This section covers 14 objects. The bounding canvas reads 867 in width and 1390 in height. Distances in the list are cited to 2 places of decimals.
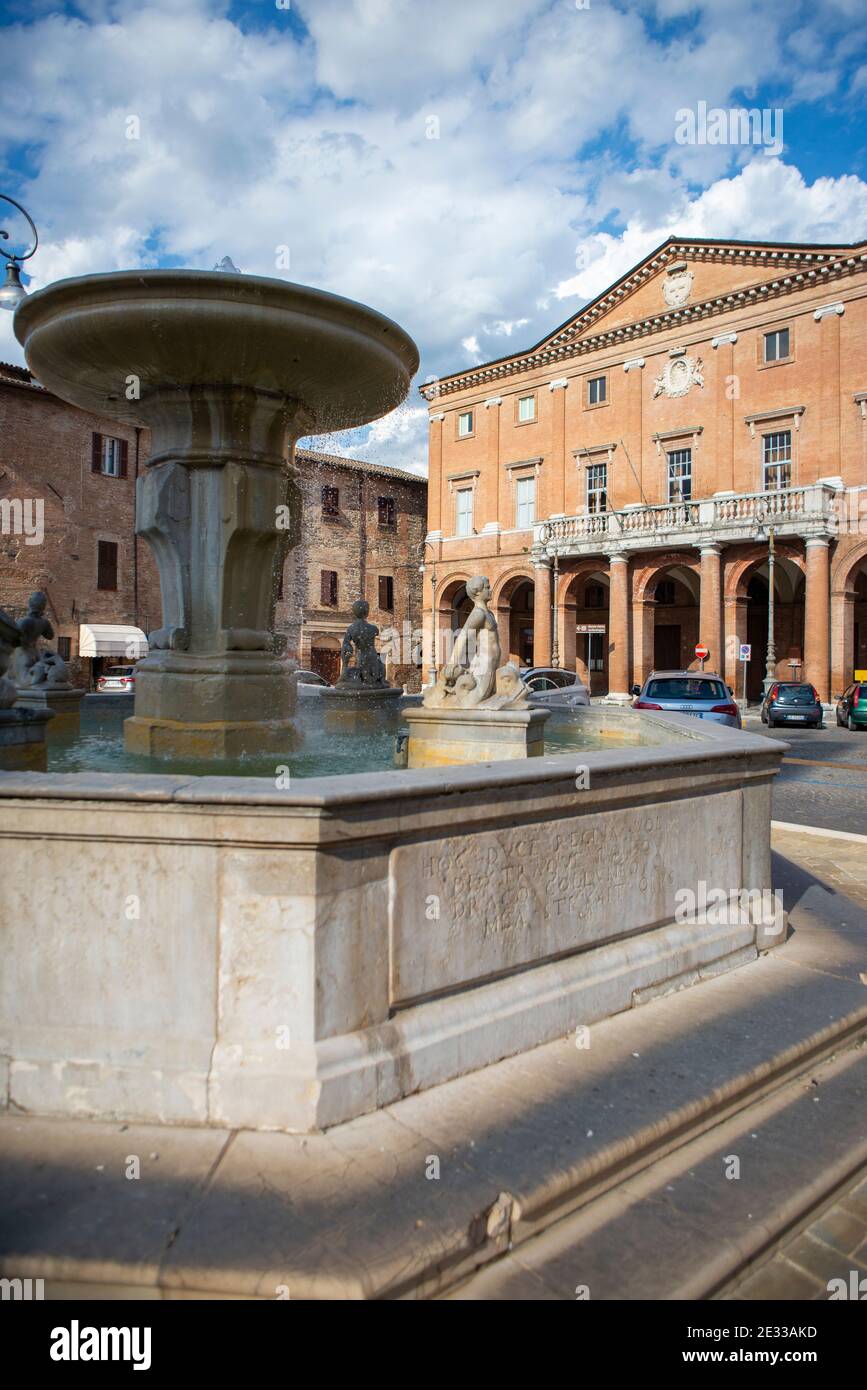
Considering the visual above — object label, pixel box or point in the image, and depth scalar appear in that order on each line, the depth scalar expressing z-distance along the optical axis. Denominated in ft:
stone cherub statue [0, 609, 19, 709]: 14.69
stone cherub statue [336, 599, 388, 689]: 29.71
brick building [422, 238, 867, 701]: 93.76
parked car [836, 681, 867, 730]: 73.51
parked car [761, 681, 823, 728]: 76.38
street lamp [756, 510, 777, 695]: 93.61
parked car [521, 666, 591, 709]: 53.79
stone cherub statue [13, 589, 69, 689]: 23.27
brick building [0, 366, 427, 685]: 95.30
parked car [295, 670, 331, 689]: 58.34
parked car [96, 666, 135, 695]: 84.12
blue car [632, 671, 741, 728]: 48.18
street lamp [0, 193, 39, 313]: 29.71
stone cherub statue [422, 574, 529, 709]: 18.83
